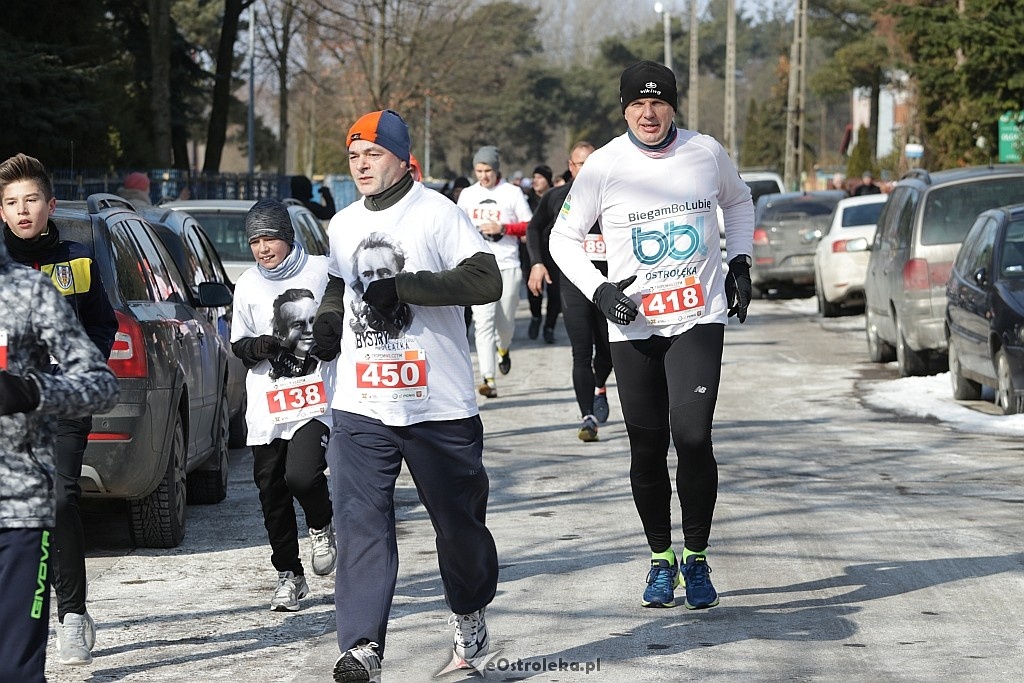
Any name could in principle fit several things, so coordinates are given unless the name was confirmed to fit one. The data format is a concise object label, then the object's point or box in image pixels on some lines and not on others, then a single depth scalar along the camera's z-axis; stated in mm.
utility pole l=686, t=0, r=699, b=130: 55131
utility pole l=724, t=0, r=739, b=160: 46966
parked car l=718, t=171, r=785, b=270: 36906
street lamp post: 57312
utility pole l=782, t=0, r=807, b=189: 45625
